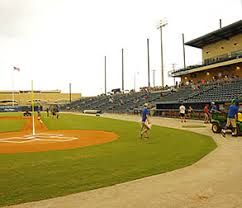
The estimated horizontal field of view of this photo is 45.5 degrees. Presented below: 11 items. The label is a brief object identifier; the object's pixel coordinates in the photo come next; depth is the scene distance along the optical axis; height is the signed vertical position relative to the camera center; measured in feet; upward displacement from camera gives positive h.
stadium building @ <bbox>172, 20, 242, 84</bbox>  135.95 +27.05
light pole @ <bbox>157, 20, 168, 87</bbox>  191.40 +57.28
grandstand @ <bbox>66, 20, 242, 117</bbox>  114.73 +15.37
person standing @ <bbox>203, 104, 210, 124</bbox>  90.27 -2.75
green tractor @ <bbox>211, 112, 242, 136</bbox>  61.07 -2.96
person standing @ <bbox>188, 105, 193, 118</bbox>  109.83 -1.69
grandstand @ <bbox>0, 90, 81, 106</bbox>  372.99 +16.79
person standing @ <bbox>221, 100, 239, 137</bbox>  53.42 -1.65
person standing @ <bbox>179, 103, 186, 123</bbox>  98.02 -1.81
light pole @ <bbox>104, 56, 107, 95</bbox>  323.98 +39.37
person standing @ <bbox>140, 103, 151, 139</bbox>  55.62 -1.94
